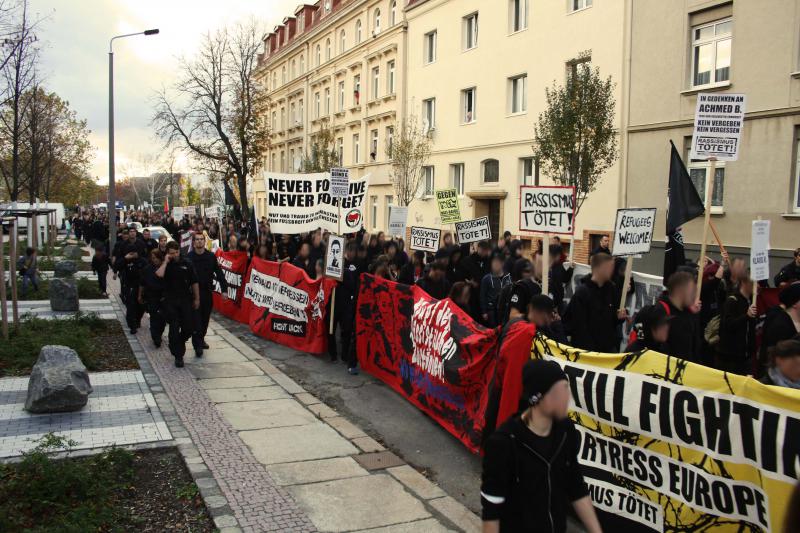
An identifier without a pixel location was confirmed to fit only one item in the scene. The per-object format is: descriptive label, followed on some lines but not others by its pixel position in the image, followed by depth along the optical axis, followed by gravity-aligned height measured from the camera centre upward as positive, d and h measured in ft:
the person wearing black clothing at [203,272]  38.06 -3.13
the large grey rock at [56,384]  25.12 -6.28
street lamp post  76.48 +8.59
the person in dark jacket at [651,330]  18.43 -2.92
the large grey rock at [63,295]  51.31 -6.11
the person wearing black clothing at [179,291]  34.83 -3.89
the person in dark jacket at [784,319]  19.30 -2.74
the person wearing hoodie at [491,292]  33.01 -3.52
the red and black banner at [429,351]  22.59 -5.19
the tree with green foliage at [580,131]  63.46 +8.36
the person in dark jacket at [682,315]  19.36 -2.67
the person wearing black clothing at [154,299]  37.69 -4.71
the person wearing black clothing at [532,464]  10.44 -3.74
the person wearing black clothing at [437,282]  32.40 -3.02
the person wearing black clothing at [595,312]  22.33 -3.01
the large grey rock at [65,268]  65.77 -5.15
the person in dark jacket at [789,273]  33.61 -2.51
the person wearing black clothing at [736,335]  23.99 -3.96
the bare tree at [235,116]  158.61 +23.16
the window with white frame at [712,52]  60.08 +15.15
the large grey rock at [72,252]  104.12 -5.89
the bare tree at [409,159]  102.83 +8.91
